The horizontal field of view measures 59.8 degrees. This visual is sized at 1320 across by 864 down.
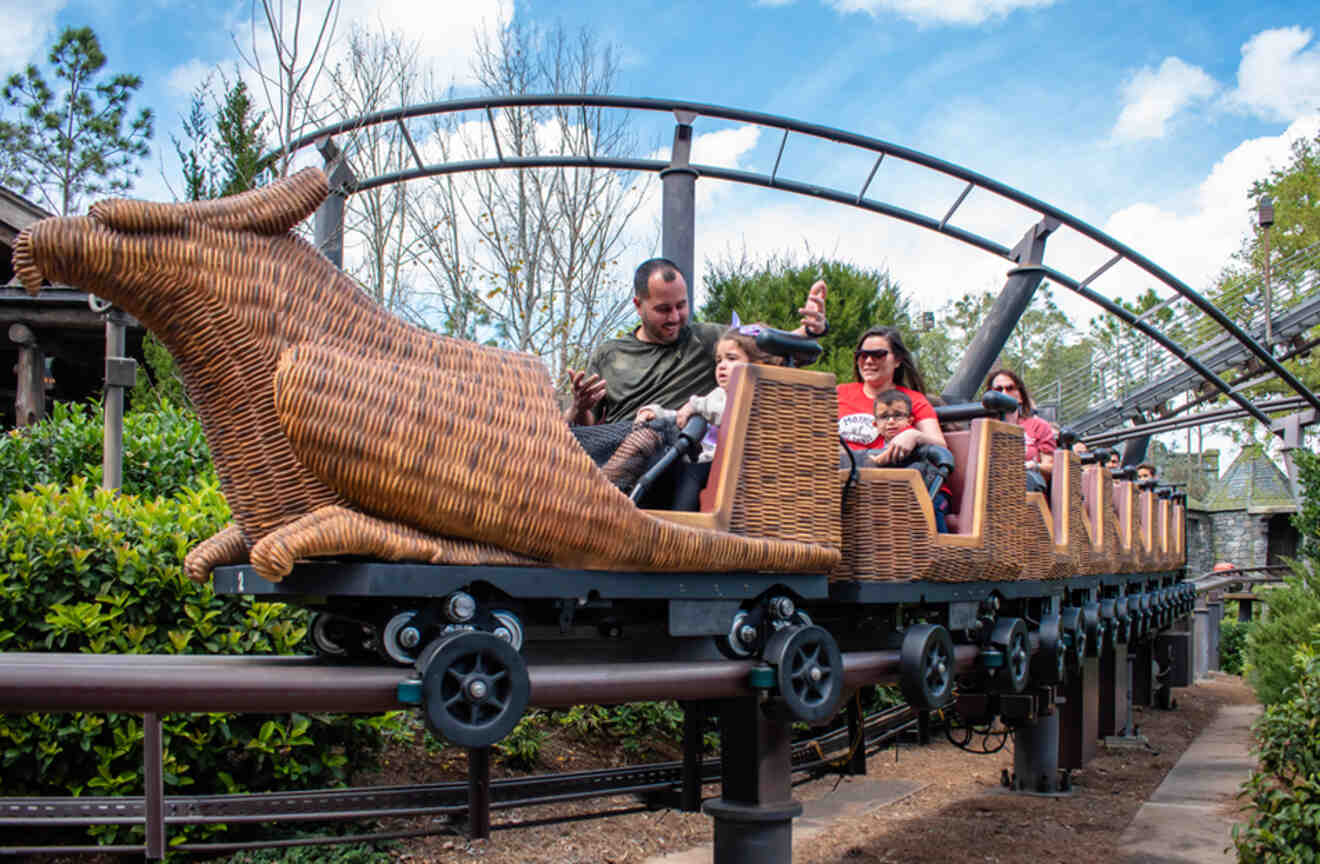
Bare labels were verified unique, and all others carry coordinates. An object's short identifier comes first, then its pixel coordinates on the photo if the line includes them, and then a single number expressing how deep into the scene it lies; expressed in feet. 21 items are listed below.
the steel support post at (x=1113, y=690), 26.40
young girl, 9.29
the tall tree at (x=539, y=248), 38.40
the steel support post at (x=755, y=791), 9.96
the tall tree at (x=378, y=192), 32.65
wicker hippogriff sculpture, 6.48
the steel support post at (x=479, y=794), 9.08
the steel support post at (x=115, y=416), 18.72
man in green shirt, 11.99
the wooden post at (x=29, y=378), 35.53
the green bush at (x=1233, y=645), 60.29
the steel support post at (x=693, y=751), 11.41
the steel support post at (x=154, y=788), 9.04
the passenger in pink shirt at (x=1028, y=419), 21.77
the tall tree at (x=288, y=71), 22.38
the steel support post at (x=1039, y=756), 21.27
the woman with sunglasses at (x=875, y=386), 13.70
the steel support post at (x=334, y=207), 23.54
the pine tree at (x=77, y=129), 96.02
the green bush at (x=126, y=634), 12.99
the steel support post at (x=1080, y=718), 21.84
